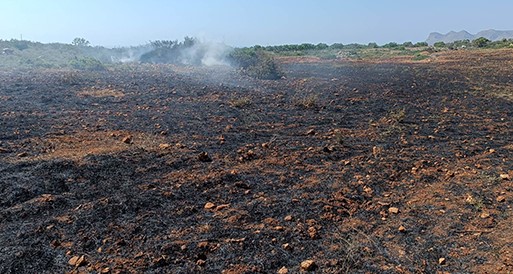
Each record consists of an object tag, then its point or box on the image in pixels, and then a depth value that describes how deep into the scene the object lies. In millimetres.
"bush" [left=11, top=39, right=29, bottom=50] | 26572
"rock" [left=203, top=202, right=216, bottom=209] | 3830
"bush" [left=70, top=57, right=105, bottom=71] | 17609
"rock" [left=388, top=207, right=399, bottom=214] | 3779
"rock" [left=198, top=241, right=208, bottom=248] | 3121
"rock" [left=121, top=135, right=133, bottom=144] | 5820
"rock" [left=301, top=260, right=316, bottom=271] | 2869
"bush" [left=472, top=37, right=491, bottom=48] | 28953
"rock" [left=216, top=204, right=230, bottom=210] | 3801
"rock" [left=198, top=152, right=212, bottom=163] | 5113
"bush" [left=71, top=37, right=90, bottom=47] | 31942
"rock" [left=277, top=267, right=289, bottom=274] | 2829
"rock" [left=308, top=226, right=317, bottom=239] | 3303
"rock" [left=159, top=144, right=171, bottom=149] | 5590
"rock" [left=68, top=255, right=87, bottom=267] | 2890
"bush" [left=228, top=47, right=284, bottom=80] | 15227
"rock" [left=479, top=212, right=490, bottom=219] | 3631
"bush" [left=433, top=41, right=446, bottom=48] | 31750
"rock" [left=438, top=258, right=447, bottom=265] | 2933
